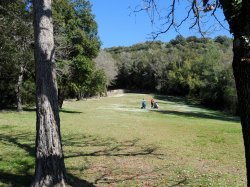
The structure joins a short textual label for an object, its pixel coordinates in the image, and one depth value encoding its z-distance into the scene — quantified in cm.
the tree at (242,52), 325
